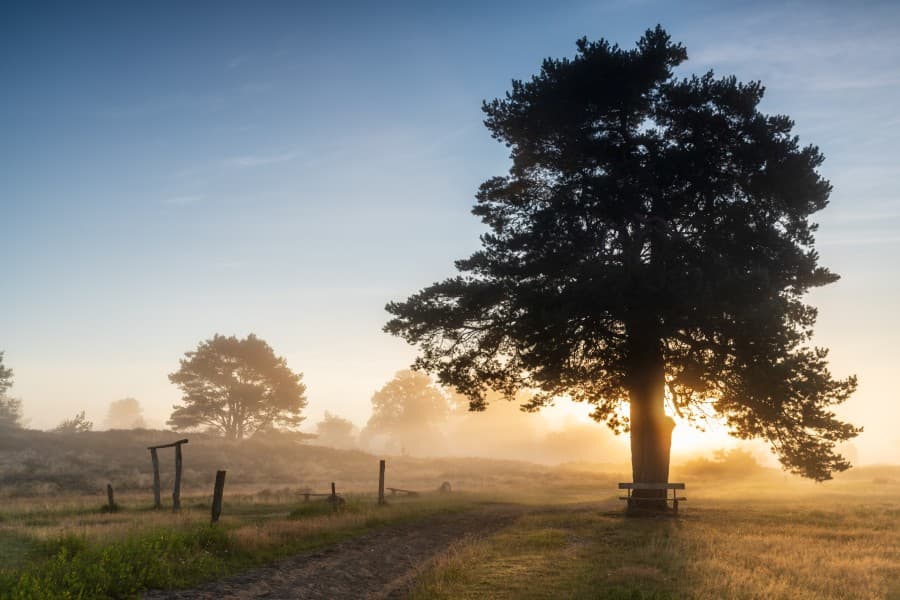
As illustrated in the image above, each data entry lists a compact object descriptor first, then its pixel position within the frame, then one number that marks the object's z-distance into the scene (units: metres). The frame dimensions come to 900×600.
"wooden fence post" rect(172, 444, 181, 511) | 23.88
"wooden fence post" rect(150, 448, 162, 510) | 24.88
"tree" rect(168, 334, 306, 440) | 72.44
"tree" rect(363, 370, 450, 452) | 116.75
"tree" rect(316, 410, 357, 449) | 145.62
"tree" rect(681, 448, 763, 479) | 53.38
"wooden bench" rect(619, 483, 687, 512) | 21.19
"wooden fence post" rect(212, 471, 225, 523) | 17.59
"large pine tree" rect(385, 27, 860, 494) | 19.27
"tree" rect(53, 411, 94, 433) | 81.12
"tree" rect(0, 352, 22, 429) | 94.21
